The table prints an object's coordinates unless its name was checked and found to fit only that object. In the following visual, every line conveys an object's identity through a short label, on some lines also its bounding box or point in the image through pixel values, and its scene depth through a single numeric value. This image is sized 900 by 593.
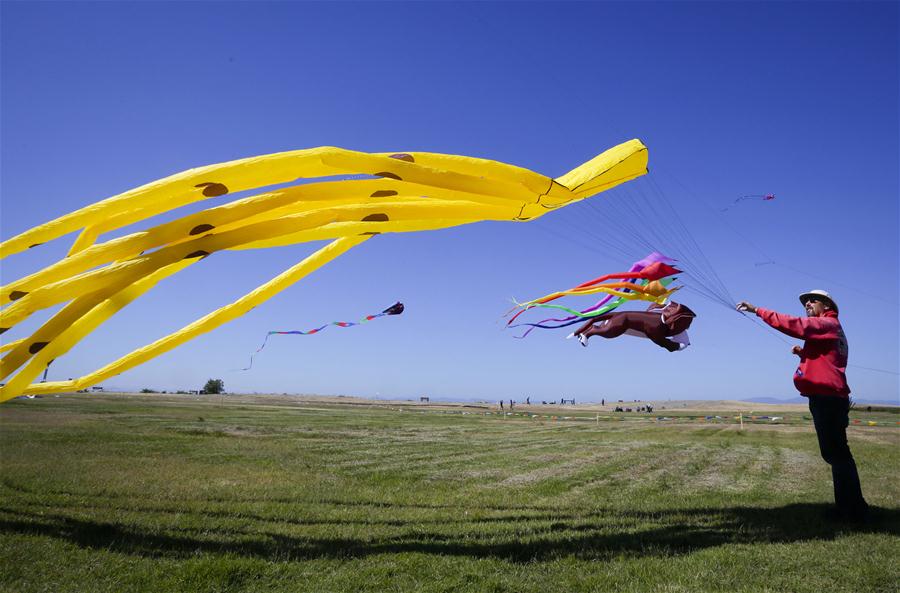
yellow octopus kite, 5.04
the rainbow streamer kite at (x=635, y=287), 7.96
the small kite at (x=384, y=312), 9.37
